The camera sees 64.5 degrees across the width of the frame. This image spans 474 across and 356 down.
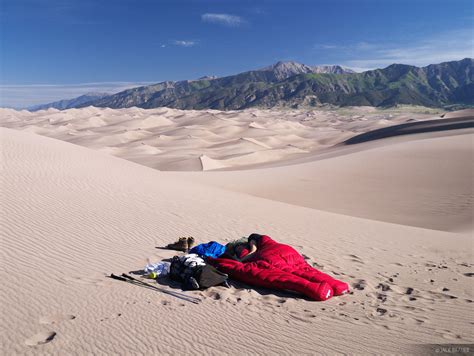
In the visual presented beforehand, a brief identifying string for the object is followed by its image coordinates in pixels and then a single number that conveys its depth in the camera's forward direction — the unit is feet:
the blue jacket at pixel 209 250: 21.04
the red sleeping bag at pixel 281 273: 16.96
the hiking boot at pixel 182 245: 23.32
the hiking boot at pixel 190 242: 23.70
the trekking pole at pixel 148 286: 16.48
